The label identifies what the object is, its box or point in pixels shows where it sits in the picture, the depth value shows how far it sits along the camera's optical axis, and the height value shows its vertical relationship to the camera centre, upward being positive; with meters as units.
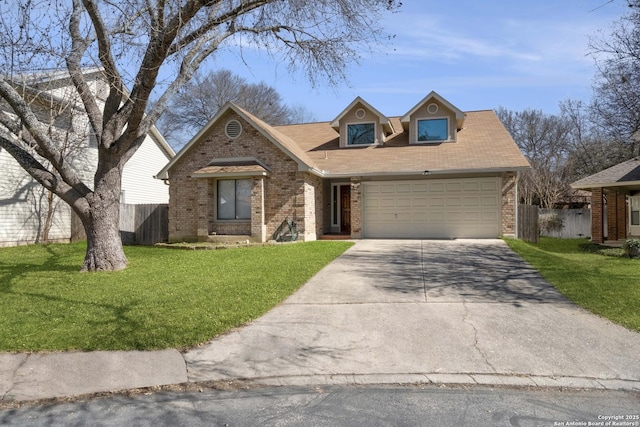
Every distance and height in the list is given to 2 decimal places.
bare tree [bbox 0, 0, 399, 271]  9.67 +3.06
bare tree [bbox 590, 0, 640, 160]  11.88 +3.71
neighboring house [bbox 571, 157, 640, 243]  19.44 +0.45
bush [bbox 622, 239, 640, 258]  14.45 -1.08
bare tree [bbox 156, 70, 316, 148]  38.69 +9.71
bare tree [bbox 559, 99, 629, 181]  32.09 +4.48
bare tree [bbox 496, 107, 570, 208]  32.97 +5.17
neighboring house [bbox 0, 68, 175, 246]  16.72 +1.41
